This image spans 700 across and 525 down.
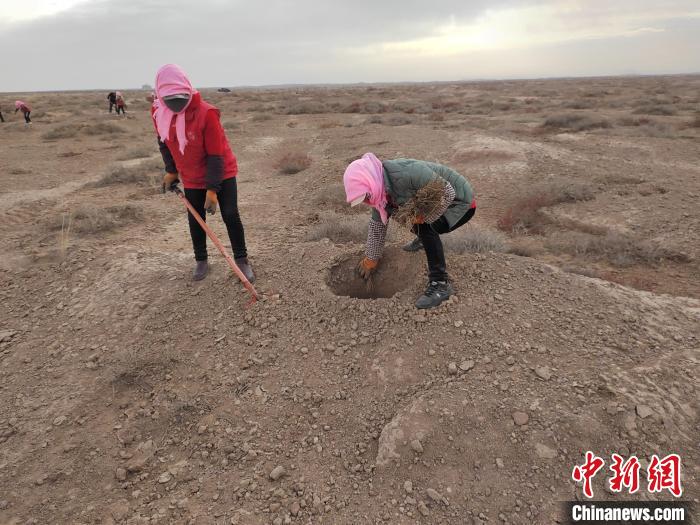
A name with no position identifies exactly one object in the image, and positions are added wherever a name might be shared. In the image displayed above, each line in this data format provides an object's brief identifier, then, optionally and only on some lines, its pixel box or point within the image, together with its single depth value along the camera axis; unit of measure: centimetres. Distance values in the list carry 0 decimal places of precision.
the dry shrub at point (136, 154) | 1112
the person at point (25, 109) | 1711
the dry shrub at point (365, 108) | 2212
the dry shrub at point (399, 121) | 1603
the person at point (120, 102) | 2011
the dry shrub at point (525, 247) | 500
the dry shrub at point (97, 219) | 549
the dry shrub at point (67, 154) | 1157
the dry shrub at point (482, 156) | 892
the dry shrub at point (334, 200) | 677
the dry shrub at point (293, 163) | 937
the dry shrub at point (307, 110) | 2311
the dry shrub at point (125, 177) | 851
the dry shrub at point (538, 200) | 608
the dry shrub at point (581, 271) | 434
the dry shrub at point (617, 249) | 480
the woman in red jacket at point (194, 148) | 294
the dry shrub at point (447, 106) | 2230
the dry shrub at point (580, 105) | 2030
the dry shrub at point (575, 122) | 1326
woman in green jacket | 262
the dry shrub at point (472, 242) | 418
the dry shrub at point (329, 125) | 1617
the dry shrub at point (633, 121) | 1369
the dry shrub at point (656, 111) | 1716
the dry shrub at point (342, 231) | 501
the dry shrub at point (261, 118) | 1941
